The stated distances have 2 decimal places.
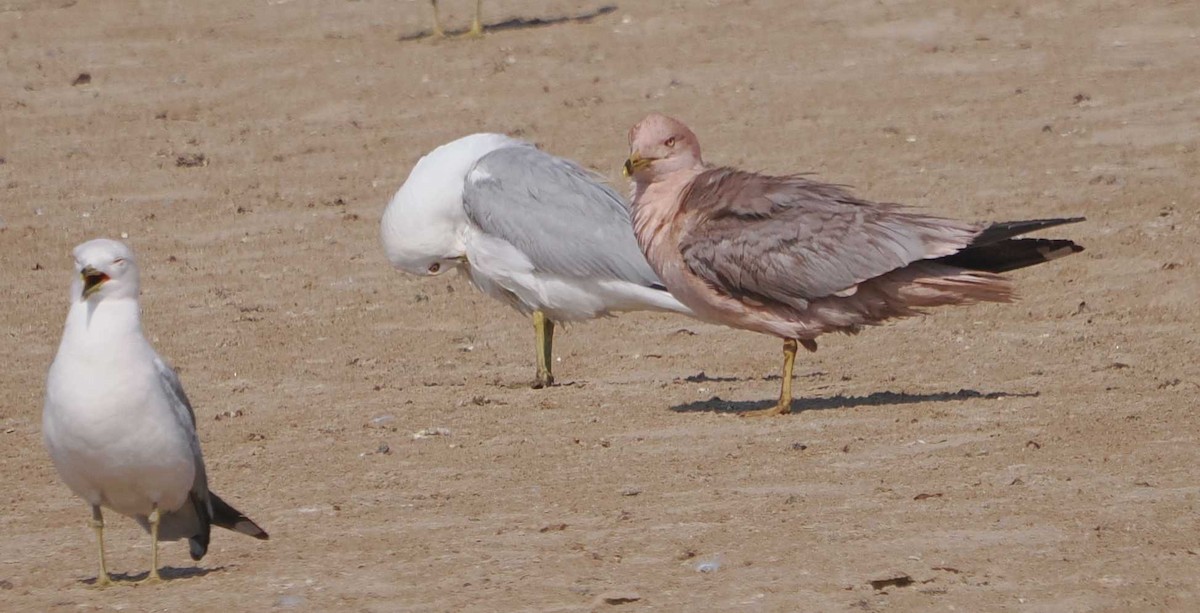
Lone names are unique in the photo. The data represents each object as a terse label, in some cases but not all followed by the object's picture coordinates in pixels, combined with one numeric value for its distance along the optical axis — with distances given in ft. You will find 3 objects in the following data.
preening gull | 66.80
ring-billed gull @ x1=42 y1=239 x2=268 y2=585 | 41.22
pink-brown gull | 55.16
